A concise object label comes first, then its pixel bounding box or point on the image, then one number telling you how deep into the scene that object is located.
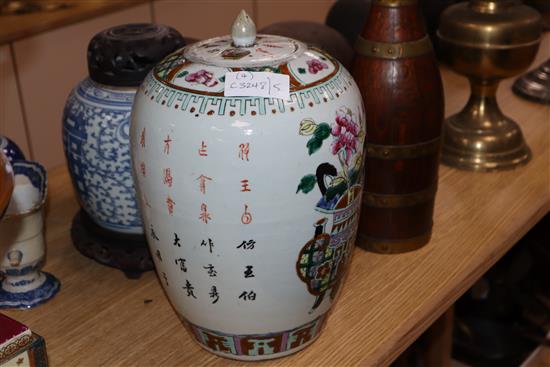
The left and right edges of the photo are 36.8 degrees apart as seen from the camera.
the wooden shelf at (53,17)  1.71
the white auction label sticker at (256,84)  0.71
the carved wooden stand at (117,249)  0.94
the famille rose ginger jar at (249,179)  0.70
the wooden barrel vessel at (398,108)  0.90
